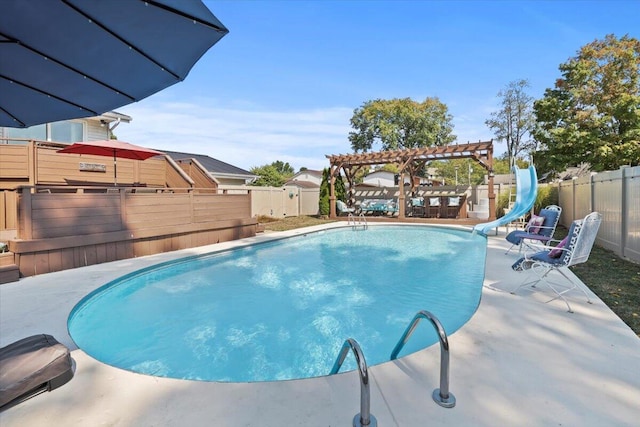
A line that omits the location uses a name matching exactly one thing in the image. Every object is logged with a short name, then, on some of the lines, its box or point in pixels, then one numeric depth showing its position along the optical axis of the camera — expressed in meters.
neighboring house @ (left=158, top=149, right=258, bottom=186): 16.89
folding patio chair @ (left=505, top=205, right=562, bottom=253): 7.06
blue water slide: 9.34
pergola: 14.01
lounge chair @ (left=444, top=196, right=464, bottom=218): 16.06
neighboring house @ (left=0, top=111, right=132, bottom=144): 9.27
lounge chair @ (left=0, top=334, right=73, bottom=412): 2.10
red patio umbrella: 7.54
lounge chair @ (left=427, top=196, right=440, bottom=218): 16.55
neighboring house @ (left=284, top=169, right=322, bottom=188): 46.53
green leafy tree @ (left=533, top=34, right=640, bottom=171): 15.64
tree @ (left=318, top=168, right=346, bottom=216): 18.41
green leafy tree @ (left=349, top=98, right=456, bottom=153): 29.92
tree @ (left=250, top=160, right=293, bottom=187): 37.22
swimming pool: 3.41
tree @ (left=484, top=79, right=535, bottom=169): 28.38
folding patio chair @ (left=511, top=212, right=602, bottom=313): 3.91
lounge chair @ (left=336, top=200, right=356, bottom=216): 16.86
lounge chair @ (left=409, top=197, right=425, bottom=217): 17.09
